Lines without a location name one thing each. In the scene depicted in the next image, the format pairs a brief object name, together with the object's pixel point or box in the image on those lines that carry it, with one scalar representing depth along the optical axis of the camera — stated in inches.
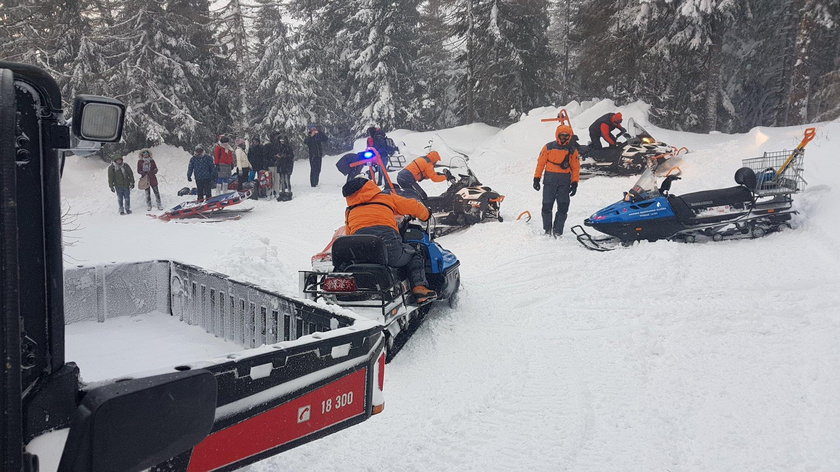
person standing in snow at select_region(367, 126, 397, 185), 598.6
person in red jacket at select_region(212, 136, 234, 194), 679.7
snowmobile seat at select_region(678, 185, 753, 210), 326.6
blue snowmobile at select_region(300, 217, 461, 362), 198.1
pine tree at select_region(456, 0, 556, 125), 984.9
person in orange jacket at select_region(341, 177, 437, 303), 215.2
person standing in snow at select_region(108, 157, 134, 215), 594.5
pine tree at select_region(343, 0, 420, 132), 1091.9
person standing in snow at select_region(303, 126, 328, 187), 731.4
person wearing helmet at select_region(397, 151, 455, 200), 392.2
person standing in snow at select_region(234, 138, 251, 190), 683.4
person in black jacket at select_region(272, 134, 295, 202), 660.7
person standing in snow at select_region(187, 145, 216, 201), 628.7
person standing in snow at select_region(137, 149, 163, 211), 621.6
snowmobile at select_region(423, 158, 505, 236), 434.6
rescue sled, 550.9
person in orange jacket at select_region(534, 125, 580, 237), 376.5
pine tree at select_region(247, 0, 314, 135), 1073.5
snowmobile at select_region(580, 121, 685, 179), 554.3
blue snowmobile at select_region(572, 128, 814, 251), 324.5
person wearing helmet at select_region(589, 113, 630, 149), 551.8
